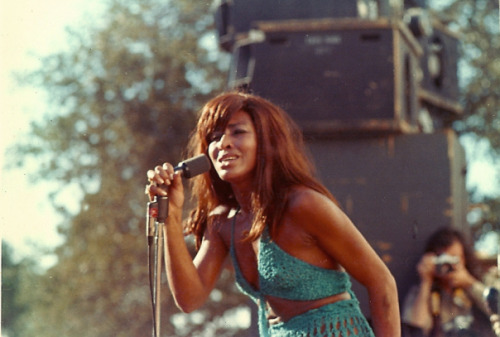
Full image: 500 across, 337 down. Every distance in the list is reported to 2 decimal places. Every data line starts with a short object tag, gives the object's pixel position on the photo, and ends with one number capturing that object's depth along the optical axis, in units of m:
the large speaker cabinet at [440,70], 14.93
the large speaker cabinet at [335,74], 10.69
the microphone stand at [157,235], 4.74
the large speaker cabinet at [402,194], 10.63
